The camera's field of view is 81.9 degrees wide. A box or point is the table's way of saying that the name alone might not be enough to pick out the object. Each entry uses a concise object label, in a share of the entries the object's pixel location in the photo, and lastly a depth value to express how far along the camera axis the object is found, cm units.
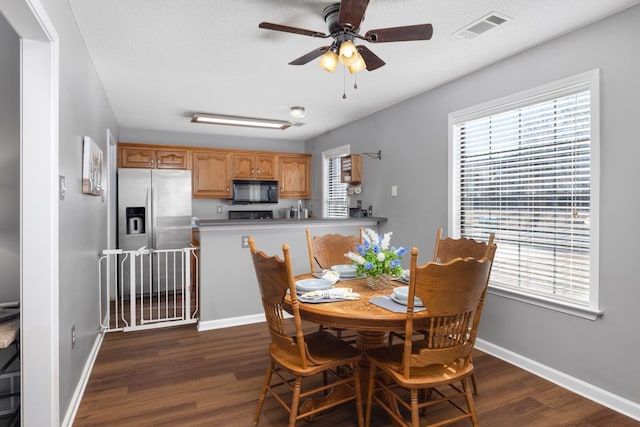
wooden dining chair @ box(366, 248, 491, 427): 164
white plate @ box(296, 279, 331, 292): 217
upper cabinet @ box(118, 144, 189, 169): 548
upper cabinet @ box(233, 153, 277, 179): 612
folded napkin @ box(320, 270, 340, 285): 237
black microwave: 610
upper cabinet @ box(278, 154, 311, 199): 646
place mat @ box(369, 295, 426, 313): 183
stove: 635
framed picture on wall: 254
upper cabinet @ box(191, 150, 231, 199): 587
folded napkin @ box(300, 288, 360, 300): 202
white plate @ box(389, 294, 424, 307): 189
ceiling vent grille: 235
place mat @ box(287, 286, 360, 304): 196
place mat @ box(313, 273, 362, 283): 253
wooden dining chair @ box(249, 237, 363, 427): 183
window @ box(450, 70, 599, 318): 250
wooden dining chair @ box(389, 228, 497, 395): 245
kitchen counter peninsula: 372
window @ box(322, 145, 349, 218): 560
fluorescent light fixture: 480
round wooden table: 175
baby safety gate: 362
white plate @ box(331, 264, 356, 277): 259
